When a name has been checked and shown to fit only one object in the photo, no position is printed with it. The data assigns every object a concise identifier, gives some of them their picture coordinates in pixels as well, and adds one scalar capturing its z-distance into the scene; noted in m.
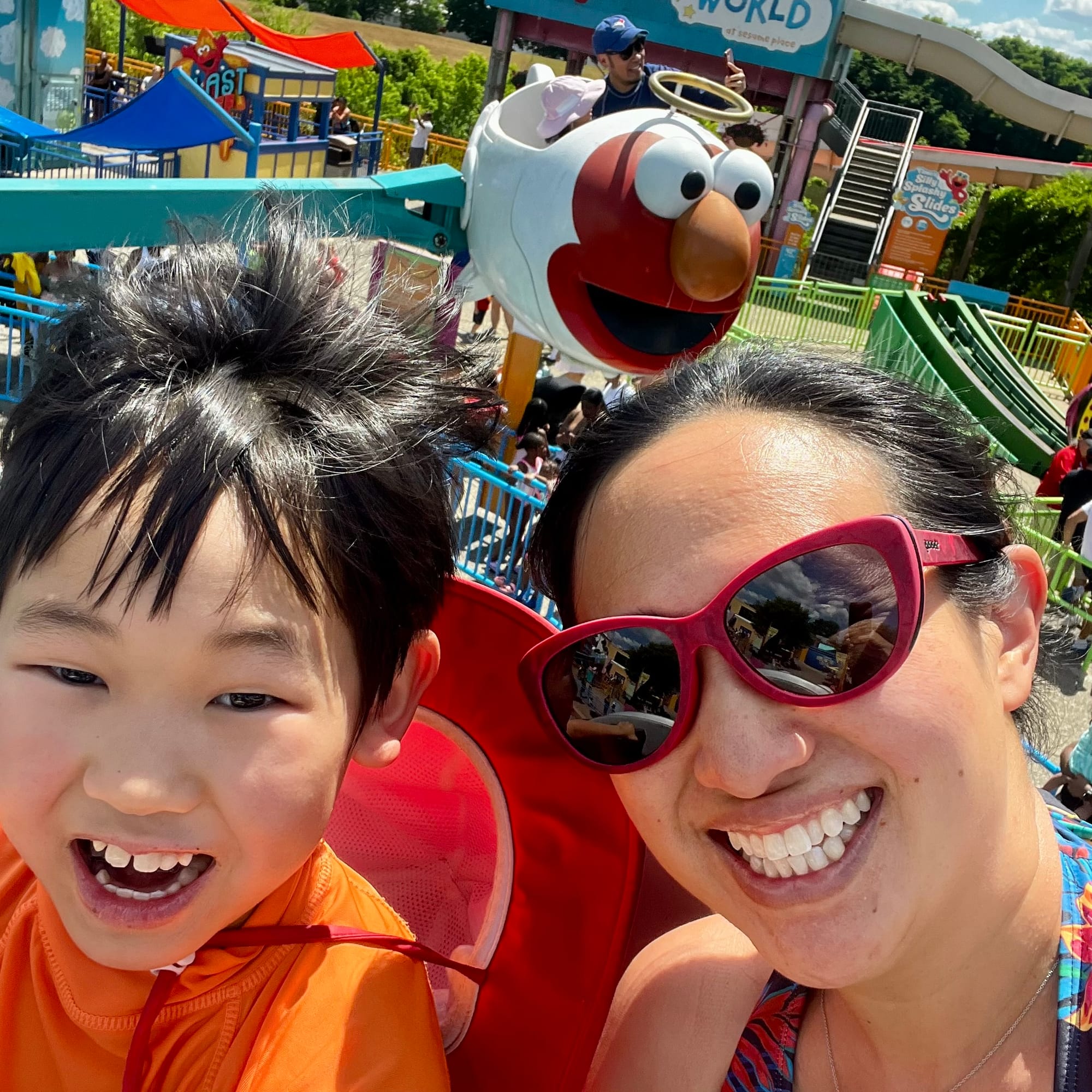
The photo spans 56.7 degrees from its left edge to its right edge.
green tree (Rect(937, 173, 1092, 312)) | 20.80
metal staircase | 19.19
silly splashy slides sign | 18.03
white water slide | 18.17
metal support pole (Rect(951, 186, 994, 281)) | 21.62
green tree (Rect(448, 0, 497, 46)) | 51.44
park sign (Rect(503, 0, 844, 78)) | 16.47
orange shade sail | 16.83
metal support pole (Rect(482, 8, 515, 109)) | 18.20
